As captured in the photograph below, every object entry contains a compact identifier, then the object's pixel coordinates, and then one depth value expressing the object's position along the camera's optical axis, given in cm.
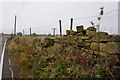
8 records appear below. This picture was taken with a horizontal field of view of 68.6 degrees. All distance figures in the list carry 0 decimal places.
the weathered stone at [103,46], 291
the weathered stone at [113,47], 269
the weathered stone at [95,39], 321
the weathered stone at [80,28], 427
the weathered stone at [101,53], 292
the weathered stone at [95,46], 316
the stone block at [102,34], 315
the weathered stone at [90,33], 343
